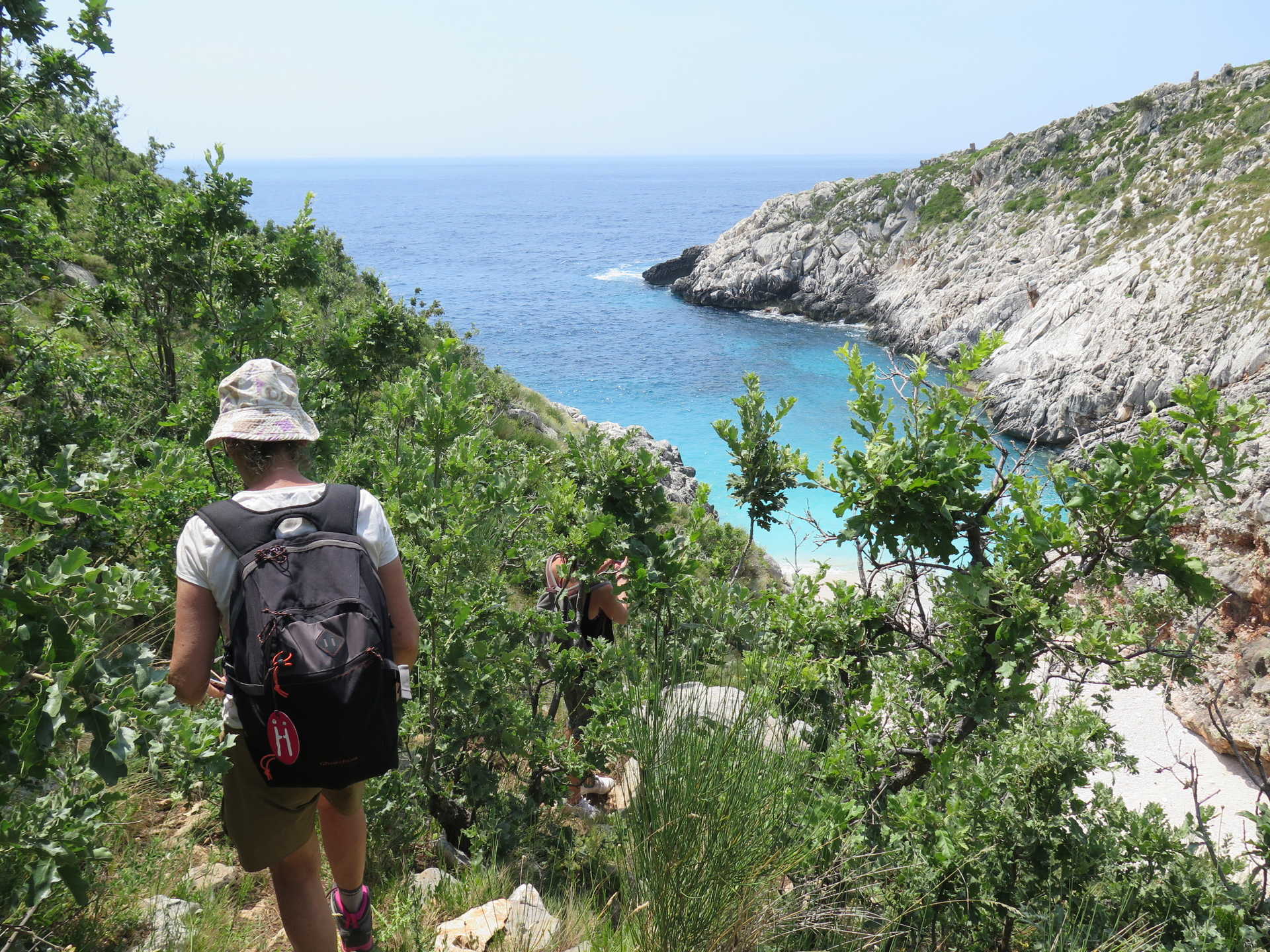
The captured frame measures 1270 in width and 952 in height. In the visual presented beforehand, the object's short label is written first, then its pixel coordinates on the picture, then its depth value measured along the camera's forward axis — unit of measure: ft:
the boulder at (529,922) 10.05
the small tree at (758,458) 14.26
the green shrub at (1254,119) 146.92
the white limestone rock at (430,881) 11.39
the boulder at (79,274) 42.24
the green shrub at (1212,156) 143.95
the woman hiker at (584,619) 13.08
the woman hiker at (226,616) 7.52
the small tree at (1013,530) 9.62
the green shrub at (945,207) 186.60
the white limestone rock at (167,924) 9.39
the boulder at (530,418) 65.00
